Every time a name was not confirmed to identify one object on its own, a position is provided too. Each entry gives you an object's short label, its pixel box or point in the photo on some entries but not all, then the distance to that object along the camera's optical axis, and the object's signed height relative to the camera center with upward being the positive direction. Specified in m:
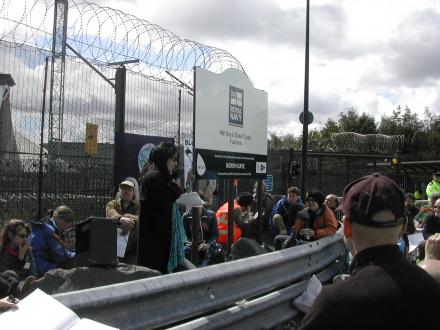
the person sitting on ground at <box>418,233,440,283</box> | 3.40 -0.51
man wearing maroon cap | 1.73 -0.33
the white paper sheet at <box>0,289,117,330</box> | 1.90 -0.52
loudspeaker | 3.95 -0.53
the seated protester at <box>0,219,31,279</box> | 5.66 -0.78
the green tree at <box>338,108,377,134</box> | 69.44 +6.50
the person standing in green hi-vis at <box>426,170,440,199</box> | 17.37 -0.28
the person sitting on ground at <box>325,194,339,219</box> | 11.75 -0.55
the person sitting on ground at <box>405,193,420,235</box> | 12.61 -0.66
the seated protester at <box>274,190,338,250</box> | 8.18 -0.71
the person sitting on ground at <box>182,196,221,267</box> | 7.60 -0.82
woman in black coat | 4.85 -0.38
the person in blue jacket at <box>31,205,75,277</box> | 6.09 -0.87
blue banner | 9.01 +0.27
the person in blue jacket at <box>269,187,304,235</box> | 10.29 -0.72
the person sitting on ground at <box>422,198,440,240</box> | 7.97 -0.67
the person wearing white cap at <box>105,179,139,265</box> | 5.71 -0.48
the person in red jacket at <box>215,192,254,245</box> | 8.90 -0.77
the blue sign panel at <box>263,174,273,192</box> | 14.23 -0.24
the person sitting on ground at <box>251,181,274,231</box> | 10.97 -0.71
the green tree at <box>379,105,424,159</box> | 63.66 +5.61
